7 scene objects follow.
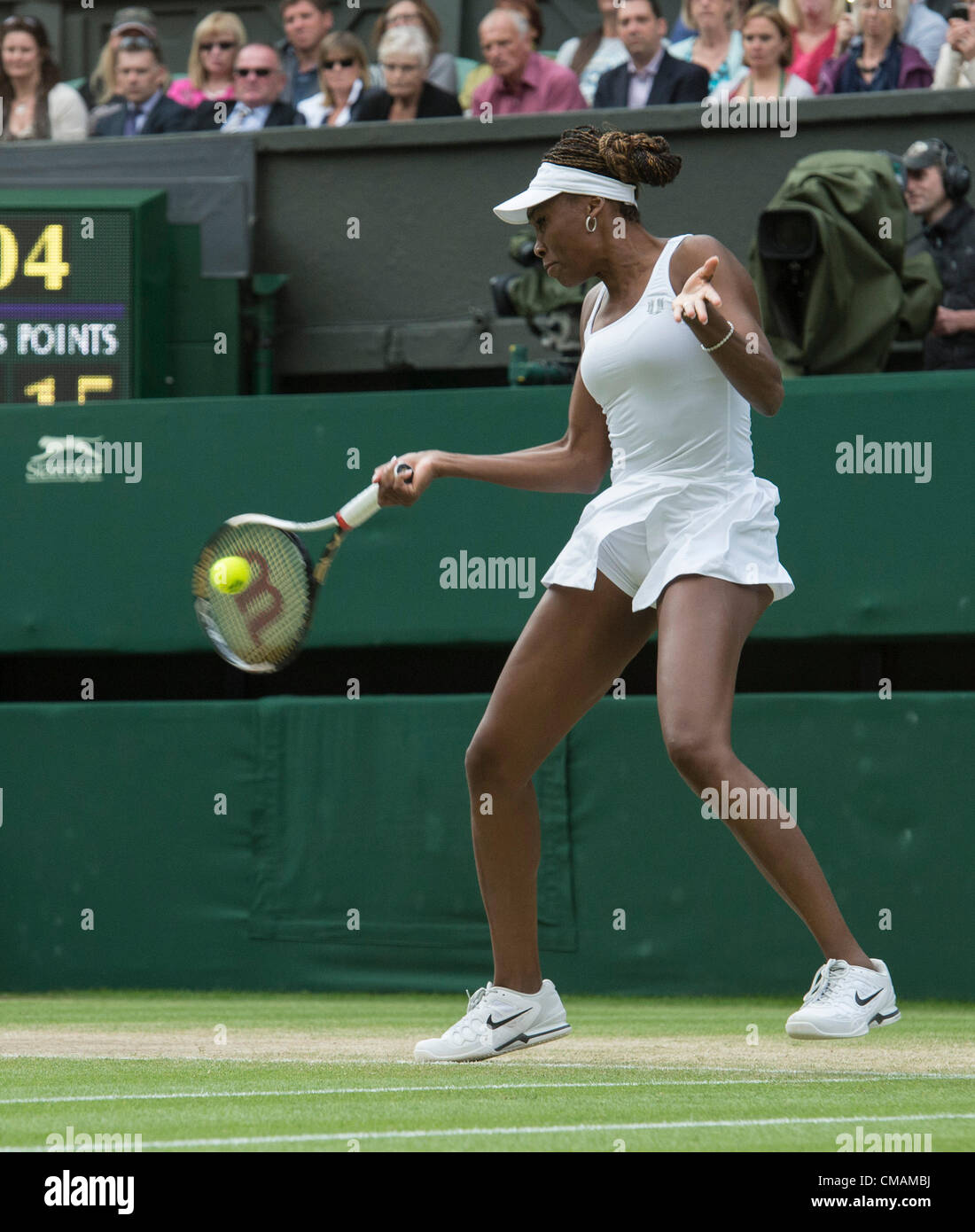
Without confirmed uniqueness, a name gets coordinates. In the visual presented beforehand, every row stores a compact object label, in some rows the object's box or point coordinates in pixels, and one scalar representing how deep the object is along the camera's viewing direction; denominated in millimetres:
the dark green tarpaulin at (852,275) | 13078
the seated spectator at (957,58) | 15523
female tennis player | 7434
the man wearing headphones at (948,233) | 13609
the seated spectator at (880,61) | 16312
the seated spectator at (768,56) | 16328
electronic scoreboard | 14562
